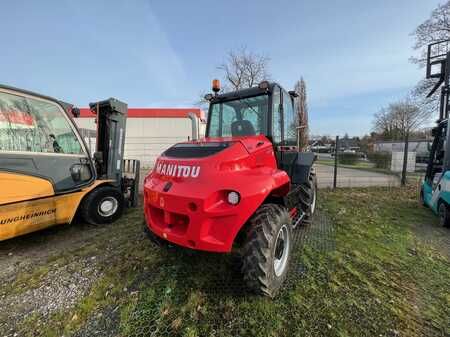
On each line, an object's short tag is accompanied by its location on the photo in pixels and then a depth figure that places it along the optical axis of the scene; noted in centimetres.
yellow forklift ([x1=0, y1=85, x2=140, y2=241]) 302
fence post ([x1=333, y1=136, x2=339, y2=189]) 800
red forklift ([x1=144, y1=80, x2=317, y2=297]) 194
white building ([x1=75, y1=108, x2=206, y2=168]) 1622
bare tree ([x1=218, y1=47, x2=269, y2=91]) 2059
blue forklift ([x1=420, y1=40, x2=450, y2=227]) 417
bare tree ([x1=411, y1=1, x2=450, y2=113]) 1388
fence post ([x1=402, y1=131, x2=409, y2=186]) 783
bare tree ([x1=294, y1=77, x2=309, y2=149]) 2124
